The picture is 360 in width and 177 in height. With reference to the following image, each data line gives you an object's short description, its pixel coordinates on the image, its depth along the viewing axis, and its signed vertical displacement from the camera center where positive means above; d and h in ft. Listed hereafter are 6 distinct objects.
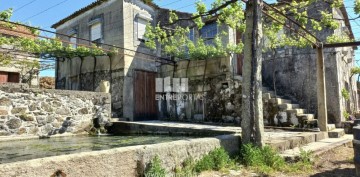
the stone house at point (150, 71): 32.96 +5.18
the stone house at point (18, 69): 46.47 +7.12
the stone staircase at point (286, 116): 26.30 -1.04
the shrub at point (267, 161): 14.69 -3.08
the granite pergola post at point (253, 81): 16.28 +1.53
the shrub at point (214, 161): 13.82 -2.83
